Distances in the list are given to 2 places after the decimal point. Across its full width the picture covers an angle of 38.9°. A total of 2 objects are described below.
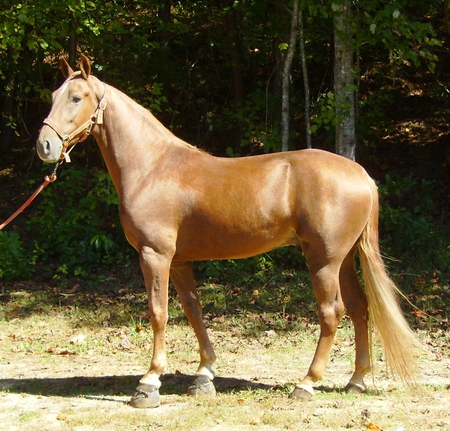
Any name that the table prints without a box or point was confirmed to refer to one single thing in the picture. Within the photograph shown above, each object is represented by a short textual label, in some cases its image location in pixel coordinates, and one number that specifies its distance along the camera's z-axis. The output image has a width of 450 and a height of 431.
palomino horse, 4.60
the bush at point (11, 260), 8.92
